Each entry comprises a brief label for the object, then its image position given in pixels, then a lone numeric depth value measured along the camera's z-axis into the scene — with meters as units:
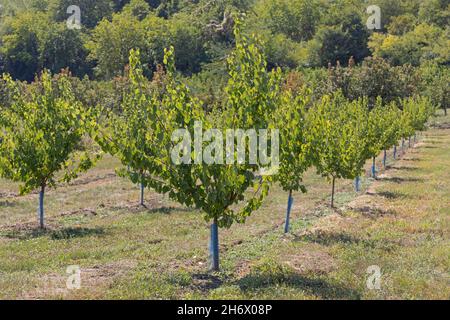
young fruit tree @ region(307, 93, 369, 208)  21.25
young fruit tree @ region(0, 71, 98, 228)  21.77
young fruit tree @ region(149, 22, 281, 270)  13.15
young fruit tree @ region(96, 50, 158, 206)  13.54
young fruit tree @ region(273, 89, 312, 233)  17.77
